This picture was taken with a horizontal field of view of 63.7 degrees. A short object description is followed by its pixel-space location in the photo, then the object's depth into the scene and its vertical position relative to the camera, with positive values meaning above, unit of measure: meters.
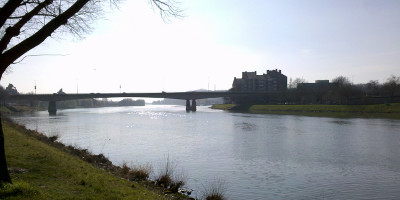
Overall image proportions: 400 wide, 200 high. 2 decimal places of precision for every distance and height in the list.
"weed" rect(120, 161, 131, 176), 15.48 -3.45
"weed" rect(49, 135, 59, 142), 26.15 -3.13
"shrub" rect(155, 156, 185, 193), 13.81 -3.72
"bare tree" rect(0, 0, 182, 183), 8.00 +1.86
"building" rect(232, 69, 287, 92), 175.00 +9.18
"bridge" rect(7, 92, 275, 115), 104.74 +1.59
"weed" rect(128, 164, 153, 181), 14.73 -3.49
